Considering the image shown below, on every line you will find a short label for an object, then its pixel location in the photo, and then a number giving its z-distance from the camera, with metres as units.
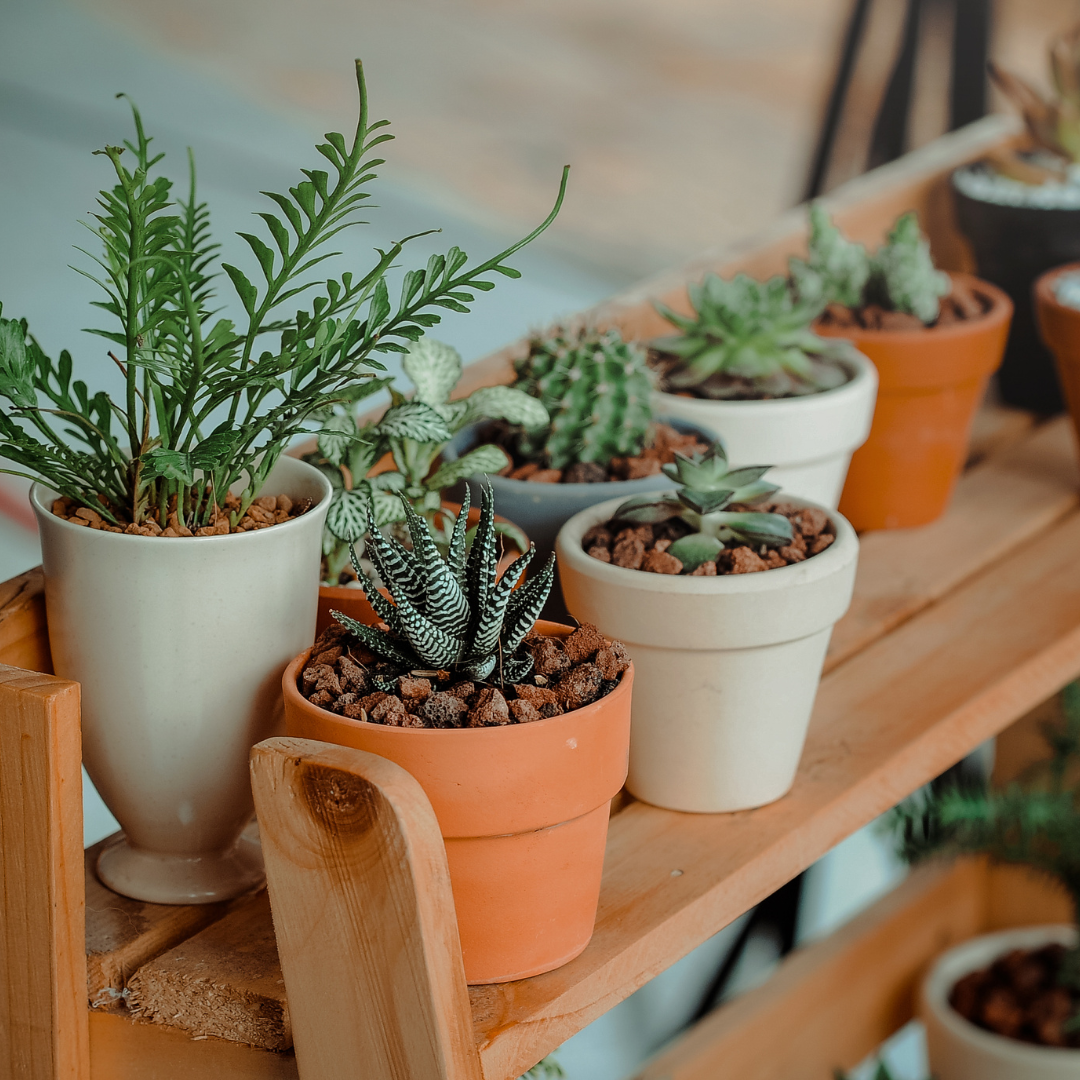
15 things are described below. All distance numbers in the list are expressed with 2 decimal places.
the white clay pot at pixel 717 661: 1.07
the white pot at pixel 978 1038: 1.56
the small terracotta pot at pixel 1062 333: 1.33
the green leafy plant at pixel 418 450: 1.10
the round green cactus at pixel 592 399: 1.17
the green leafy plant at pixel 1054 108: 1.47
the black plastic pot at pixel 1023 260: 1.46
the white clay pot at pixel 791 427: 1.21
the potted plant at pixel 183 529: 0.99
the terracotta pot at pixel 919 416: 1.29
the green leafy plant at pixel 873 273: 1.31
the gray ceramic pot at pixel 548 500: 1.15
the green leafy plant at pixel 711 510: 1.08
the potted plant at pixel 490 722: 0.99
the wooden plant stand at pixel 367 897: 0.98
